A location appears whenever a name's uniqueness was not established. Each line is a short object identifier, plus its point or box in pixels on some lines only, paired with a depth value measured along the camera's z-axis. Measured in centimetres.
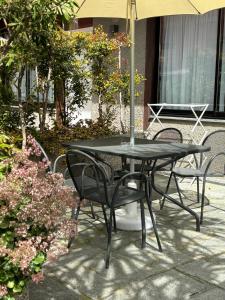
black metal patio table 313
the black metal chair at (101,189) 285
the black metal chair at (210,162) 375
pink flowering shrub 172
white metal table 529
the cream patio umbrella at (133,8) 358
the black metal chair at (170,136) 434
